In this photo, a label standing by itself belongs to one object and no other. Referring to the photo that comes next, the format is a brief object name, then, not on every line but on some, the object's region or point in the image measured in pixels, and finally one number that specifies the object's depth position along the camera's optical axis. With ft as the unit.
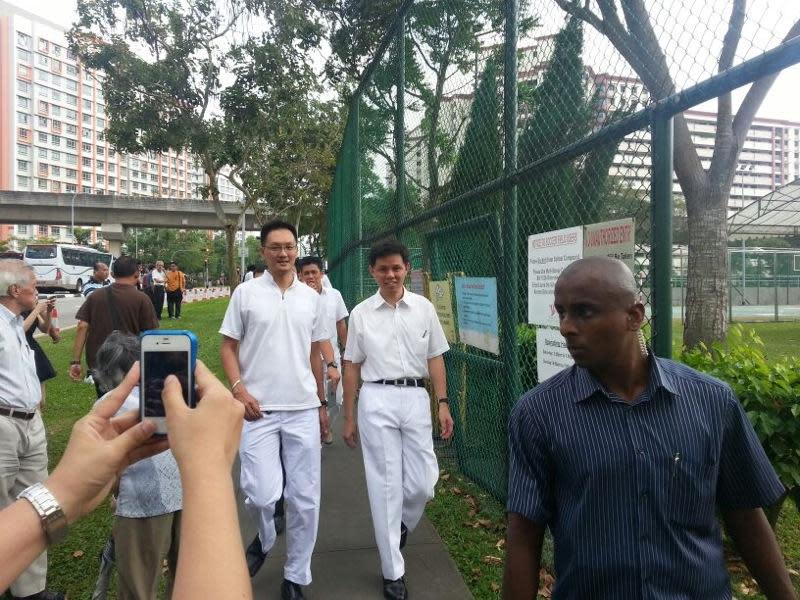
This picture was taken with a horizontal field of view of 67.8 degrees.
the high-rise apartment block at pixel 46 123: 321.52
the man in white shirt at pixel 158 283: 62.44
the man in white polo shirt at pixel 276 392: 11.57
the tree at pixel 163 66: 48.39
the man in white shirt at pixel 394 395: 11.54
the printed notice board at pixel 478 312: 13.21
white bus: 123.65
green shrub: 10.23
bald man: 4.86
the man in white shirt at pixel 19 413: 10.68
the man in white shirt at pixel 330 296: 21.44
